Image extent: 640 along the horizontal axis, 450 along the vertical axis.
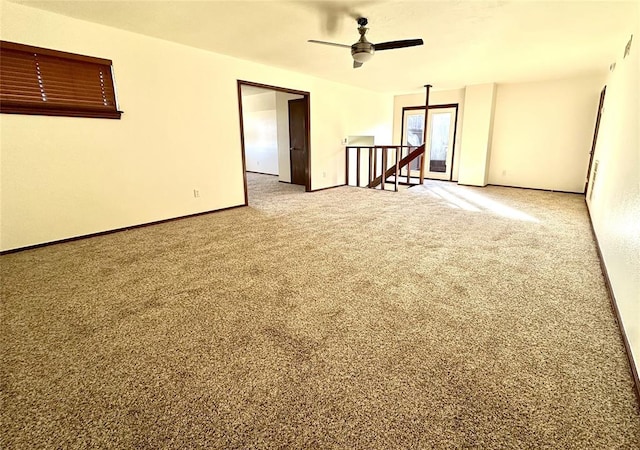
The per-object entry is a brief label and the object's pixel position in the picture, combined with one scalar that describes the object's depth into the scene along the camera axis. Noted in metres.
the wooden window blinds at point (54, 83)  2.96
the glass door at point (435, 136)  7.89
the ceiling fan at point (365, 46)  3.20
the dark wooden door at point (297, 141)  7.18
